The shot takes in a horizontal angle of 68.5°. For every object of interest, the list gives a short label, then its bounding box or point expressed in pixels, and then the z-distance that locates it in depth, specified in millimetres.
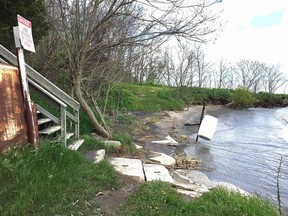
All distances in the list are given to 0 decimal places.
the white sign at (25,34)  2968
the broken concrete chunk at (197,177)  3762
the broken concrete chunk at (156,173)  3275
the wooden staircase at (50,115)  3435
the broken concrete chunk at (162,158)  4459
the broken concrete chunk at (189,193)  2891
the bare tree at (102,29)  4457
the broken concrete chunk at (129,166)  3356
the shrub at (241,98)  19127
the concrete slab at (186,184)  3207
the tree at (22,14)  4548
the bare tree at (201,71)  20598
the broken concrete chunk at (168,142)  6300
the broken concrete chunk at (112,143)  4420
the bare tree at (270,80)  27178
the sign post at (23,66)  2906
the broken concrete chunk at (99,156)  3543
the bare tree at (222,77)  26953
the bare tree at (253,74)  26816
